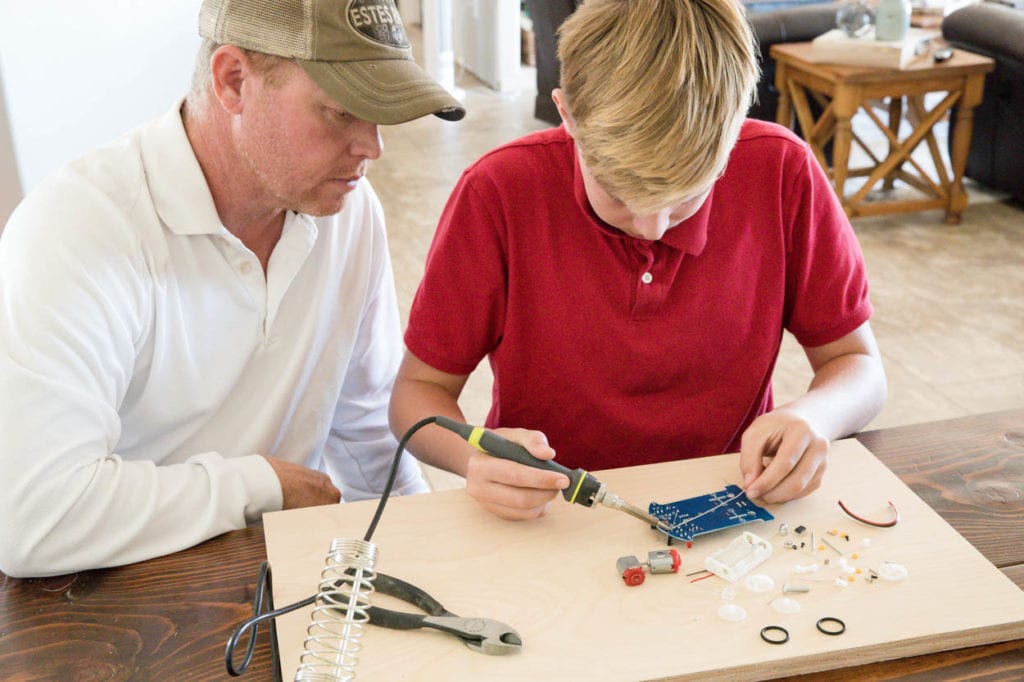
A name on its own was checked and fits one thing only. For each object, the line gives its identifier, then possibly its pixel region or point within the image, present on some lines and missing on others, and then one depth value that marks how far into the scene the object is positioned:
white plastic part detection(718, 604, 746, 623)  1.03
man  1.18
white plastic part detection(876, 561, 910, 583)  1.08
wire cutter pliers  0.99
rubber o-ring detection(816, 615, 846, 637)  1.01
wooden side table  4.18
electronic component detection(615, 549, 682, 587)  1.08
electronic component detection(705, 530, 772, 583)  1.09
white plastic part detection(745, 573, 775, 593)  1.07
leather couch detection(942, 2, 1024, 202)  4.34
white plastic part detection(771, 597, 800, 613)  1.04
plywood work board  0.98
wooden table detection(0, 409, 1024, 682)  1.00
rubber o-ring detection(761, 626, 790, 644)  1.00
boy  1.47
